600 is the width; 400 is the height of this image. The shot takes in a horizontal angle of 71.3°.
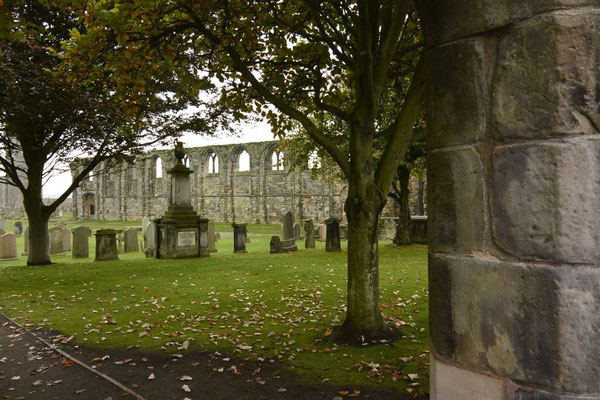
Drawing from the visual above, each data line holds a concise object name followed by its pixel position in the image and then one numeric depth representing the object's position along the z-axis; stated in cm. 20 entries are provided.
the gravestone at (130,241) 1728
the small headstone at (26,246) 1616
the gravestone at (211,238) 1650
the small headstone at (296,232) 2219
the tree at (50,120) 814
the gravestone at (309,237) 1716
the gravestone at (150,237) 1559
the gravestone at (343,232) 2222
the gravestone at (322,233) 2184
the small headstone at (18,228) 2644
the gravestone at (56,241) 1659
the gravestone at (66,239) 1695
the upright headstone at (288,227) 1747
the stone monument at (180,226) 1338
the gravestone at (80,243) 1498
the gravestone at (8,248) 1469
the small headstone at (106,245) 1348
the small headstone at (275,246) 1520
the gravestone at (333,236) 1473
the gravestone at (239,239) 1573
